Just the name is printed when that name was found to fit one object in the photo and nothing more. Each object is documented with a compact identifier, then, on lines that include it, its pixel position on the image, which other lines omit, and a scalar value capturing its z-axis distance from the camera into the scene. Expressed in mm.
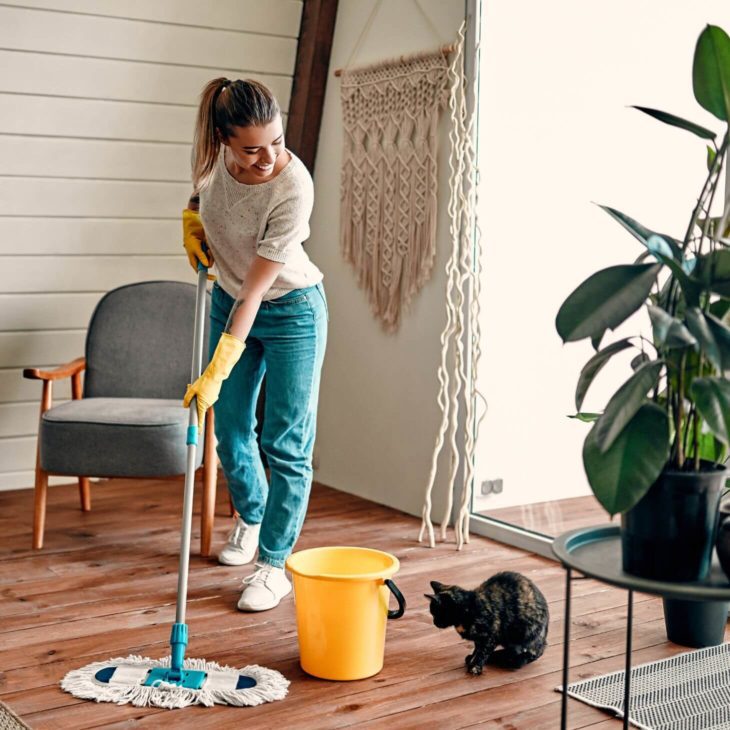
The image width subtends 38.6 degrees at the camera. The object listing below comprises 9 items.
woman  2338
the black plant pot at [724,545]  1444
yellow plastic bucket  2131
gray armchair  3033
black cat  2219
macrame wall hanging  3420
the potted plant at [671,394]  1340
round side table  1348
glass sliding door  2771
